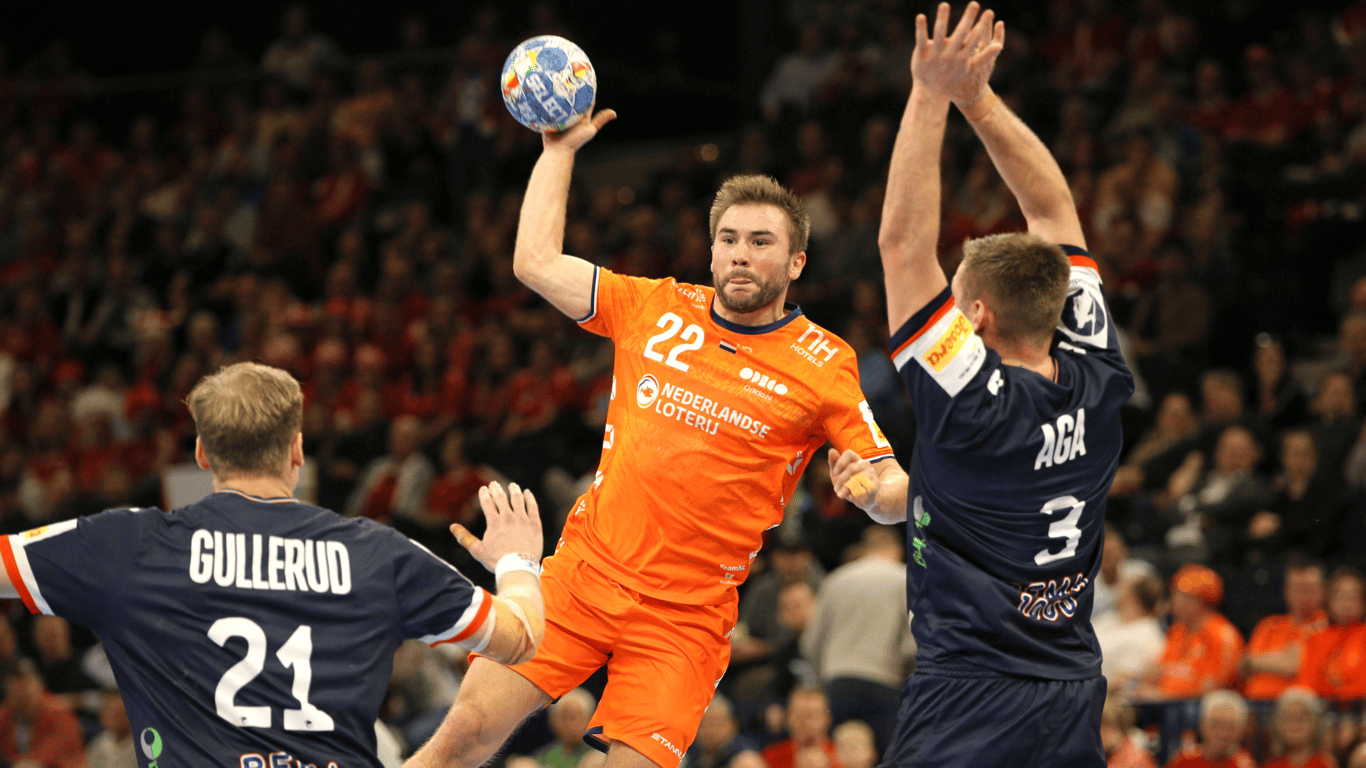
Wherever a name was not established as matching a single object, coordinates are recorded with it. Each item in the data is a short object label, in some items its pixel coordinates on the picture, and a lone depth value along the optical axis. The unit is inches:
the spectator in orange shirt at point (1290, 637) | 737.0
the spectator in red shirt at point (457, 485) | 1059.9
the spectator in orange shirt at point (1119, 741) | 666.2
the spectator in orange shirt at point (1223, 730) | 673.6
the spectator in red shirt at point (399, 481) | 1113.4
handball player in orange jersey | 426.9
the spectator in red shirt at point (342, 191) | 1499.8
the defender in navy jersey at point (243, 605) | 299.3
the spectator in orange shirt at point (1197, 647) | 749.3
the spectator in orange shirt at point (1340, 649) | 718.5
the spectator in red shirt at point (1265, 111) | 1103.6
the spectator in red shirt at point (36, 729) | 847.7
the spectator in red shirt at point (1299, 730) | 665.6
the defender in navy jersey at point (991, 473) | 330.3
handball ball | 448.4
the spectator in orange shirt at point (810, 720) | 751.7
